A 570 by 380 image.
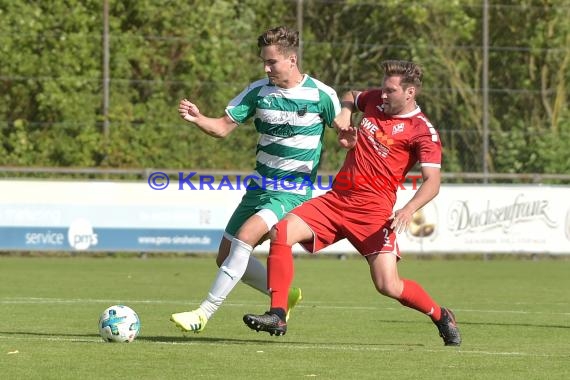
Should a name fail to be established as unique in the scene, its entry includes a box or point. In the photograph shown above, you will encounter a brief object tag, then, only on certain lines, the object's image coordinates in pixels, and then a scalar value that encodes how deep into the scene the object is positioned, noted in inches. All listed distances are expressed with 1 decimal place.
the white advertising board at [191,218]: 1583.4
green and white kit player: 710.5
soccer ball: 671.1
